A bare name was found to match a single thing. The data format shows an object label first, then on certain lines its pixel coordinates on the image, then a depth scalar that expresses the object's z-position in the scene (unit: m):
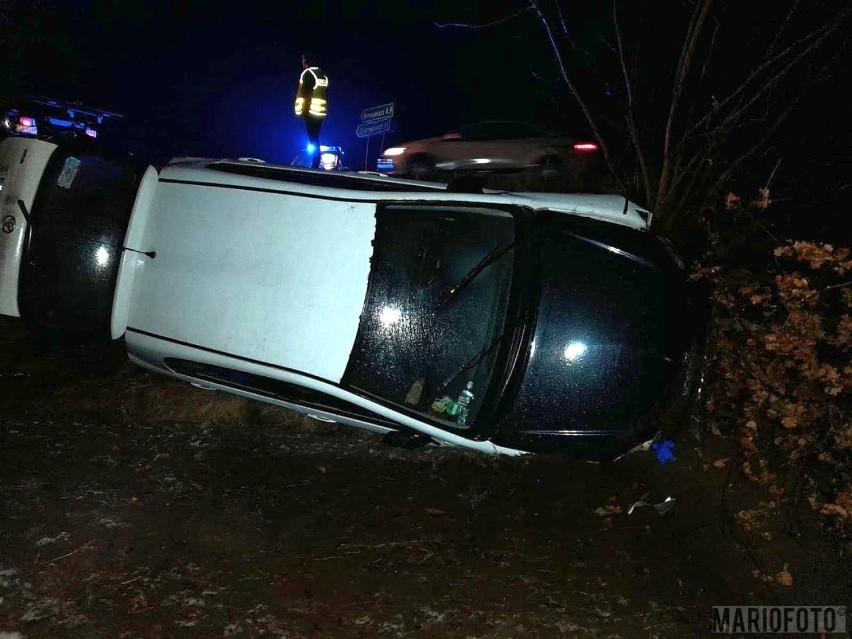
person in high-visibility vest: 7.14
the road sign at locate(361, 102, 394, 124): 7.93
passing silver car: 7.73
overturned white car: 2.93
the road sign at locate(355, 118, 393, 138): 7.96
